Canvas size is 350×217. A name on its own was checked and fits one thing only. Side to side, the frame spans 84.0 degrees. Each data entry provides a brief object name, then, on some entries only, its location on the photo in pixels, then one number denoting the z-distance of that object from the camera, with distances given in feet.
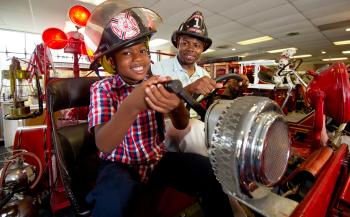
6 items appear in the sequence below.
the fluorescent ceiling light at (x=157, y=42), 24.44
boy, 2.10
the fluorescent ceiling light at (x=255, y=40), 24.48
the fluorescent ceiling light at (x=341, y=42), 27.20
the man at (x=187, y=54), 5.54
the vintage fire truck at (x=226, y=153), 1.23
